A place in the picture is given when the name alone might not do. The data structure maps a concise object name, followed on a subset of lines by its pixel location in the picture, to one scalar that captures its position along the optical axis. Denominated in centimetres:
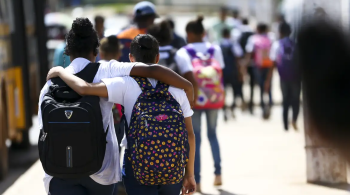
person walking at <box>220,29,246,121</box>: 2469
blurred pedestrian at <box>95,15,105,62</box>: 1441
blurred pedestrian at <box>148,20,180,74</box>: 1164
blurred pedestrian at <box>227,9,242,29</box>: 2984
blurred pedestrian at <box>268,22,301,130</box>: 1973
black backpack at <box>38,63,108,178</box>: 689
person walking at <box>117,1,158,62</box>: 1276
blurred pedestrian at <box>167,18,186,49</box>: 1338
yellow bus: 1578
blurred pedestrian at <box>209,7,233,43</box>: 2857
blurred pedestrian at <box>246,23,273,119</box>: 2531
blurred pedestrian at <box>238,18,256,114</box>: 2683
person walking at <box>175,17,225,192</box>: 1310
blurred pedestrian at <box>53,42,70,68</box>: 1414
